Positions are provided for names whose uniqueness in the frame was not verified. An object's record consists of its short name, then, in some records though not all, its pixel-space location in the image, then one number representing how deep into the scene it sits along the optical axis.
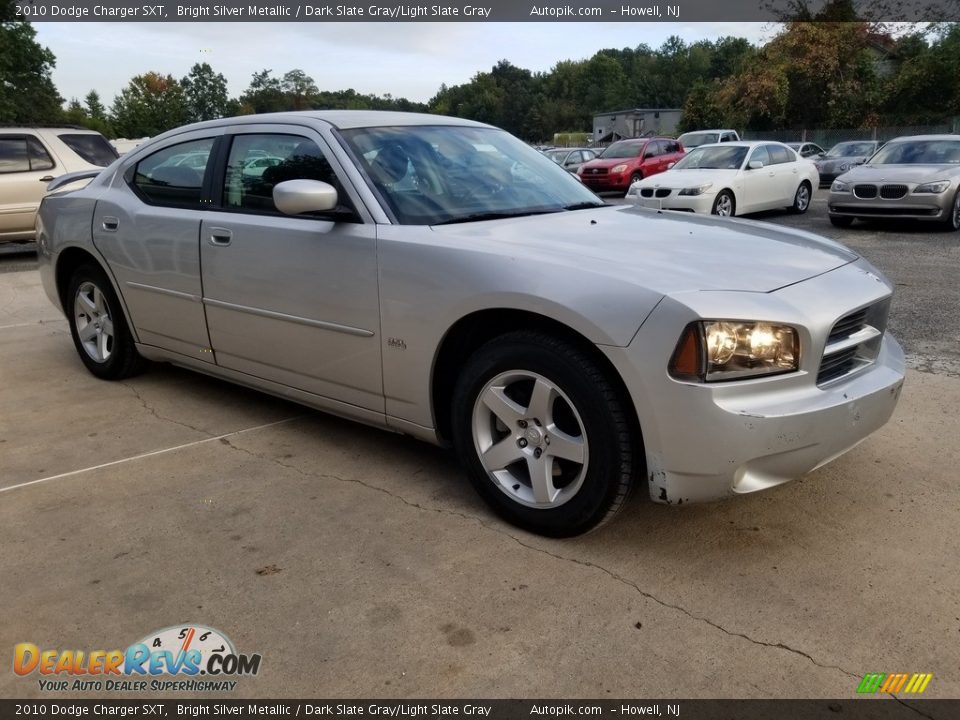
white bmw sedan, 12.80
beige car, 10.54
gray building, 58.97
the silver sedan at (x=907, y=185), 11.19
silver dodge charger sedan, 2.54
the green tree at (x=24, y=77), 37.92
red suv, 19.69
